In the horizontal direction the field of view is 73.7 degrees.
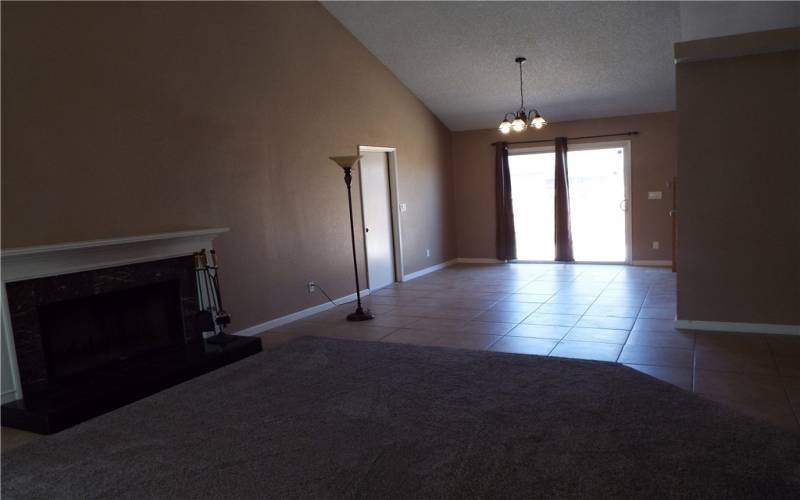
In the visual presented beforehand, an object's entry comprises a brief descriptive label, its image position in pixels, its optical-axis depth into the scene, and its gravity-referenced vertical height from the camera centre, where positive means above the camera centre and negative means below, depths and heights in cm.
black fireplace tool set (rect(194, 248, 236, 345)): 454 -70
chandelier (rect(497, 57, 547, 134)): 621 +88
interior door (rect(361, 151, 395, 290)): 733 -13
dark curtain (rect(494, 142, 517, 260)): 924 -17
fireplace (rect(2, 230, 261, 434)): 345 -74
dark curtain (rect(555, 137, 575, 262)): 875 -15
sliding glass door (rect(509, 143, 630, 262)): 859 -10
